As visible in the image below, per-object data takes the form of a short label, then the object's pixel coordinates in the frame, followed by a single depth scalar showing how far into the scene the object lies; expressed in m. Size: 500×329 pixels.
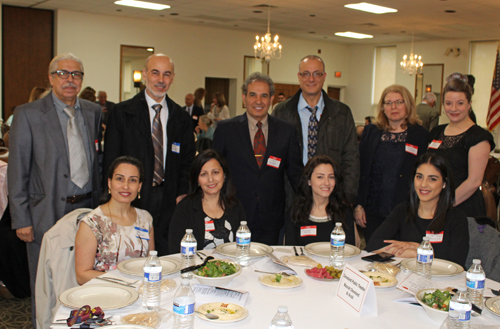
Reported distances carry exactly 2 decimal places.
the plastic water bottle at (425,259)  2.21
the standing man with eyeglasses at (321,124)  3.62
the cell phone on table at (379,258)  2.40
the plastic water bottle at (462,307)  1.55
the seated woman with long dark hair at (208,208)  2.87
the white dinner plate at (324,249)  2.52
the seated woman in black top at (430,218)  2.70
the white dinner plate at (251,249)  2.47
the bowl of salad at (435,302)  1.72
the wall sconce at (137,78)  13.00
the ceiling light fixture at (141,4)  10.24
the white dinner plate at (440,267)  2.26
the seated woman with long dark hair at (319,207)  3.07
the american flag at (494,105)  8.71
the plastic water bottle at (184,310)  1.56
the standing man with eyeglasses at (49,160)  2.90
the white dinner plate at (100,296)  1.76
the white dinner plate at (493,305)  1.79
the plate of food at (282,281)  2.01
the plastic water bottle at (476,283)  1.86
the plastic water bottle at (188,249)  2.26
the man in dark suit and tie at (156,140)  3.19
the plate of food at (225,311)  1.67
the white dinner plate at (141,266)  2.11
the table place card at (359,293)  1.77
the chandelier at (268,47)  11.30
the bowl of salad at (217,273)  1.98
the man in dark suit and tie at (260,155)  3.37
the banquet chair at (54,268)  2.48
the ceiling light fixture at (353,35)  14.40
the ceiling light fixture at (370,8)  9.68
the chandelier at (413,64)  13.83
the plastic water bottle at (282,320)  1.51
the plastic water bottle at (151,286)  1.82
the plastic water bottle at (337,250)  2.42
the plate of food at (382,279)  2.05
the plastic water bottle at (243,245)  2.38
